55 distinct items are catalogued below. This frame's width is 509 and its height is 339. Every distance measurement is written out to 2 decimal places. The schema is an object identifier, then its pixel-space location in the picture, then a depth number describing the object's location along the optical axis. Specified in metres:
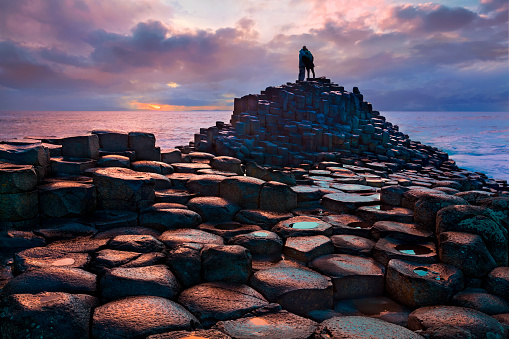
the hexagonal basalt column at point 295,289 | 3.51
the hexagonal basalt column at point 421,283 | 3.81
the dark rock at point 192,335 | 2.54
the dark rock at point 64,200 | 4.84
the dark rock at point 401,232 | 4.97
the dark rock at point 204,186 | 6.36
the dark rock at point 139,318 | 2.61
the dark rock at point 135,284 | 3.19
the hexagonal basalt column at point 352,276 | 3.98
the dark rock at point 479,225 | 4.45
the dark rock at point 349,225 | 5.38
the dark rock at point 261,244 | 4.61
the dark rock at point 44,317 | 2.51
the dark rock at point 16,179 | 4.48
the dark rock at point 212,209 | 5.57
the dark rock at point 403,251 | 4.40
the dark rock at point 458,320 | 3.01
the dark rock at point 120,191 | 5.20
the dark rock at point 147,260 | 3.70
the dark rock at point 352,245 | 4.75
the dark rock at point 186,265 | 3.70
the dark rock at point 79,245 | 3.99
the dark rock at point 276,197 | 6.05
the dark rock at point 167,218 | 5.09
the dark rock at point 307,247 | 4.49
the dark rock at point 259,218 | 5.55
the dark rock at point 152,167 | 6.75
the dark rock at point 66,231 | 4.45
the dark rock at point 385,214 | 5.62
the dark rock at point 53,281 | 2.99
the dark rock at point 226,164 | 8.52
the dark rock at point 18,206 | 4.52
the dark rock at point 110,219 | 4.84
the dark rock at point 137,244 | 4.07
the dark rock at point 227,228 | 5.01
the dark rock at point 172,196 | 5.85
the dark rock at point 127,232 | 4.51
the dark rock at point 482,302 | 3.62
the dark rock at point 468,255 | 4.14
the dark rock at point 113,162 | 6.43
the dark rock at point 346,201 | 6.30
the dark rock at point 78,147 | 6.46
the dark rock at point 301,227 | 5.11
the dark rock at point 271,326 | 2.80
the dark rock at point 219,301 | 3.10
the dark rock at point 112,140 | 7.25
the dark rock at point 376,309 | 3.65
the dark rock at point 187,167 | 7.63
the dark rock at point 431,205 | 5.23
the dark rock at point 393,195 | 6.24
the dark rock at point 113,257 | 3.63
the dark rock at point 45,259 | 3.52
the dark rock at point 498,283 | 3.94
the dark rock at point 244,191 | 6.04
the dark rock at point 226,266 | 3.72
